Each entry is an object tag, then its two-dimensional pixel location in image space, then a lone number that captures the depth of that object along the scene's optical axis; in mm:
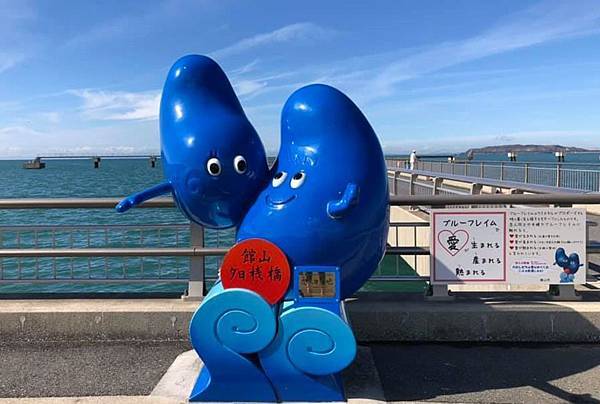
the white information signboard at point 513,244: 4648
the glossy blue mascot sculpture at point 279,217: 3303
